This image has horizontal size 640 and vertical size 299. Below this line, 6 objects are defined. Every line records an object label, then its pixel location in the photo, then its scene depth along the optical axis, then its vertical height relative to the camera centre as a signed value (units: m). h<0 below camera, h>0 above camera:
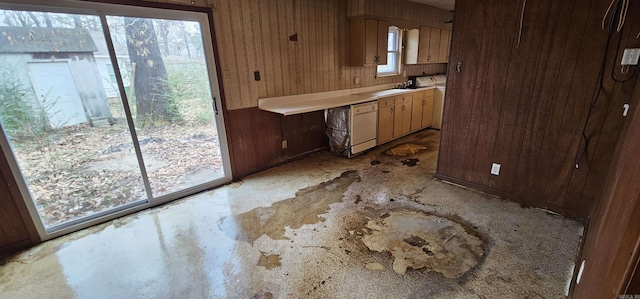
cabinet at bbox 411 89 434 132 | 5.02 -0.98
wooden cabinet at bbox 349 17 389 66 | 4.15 +0.29
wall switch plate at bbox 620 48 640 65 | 1.95 -0.06
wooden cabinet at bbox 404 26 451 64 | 5.18 +0.23
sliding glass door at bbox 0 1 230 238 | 2.11 -0.31
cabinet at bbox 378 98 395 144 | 4.32 -0.95
